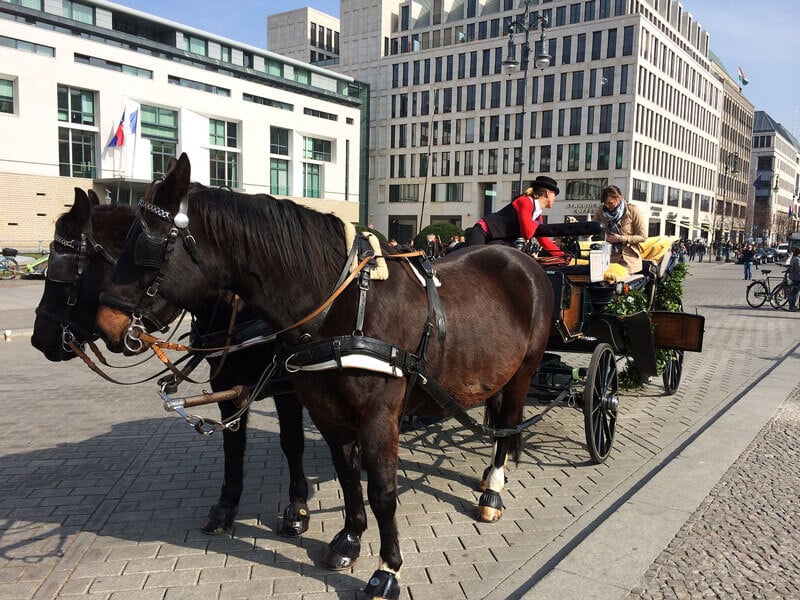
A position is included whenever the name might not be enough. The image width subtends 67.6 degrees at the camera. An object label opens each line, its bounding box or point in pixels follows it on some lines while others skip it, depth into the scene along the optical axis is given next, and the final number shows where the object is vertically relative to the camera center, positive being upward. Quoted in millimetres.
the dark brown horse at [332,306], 2666 -333
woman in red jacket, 5484 +233
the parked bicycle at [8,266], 21750 -1277
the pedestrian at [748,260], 27731 -533
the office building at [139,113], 36812 +9114
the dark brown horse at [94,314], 3270 -466
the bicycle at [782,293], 17547 -1290
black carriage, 5094 -904
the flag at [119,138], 40406 +6473
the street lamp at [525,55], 20312 +6498
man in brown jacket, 6789 +218
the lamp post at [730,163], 73638 +10635
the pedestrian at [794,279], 17391 -838
